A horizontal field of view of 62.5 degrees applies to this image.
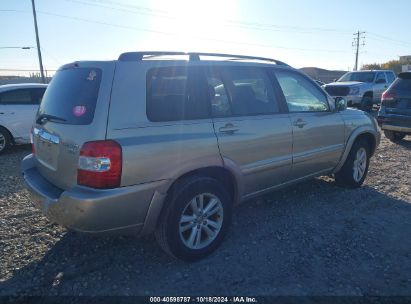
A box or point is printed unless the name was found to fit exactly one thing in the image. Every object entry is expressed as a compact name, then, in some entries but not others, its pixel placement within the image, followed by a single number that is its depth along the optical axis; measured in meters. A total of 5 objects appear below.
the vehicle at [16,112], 7.54
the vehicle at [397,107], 7.77
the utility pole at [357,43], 57.70
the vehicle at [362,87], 14.27
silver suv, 2.60
